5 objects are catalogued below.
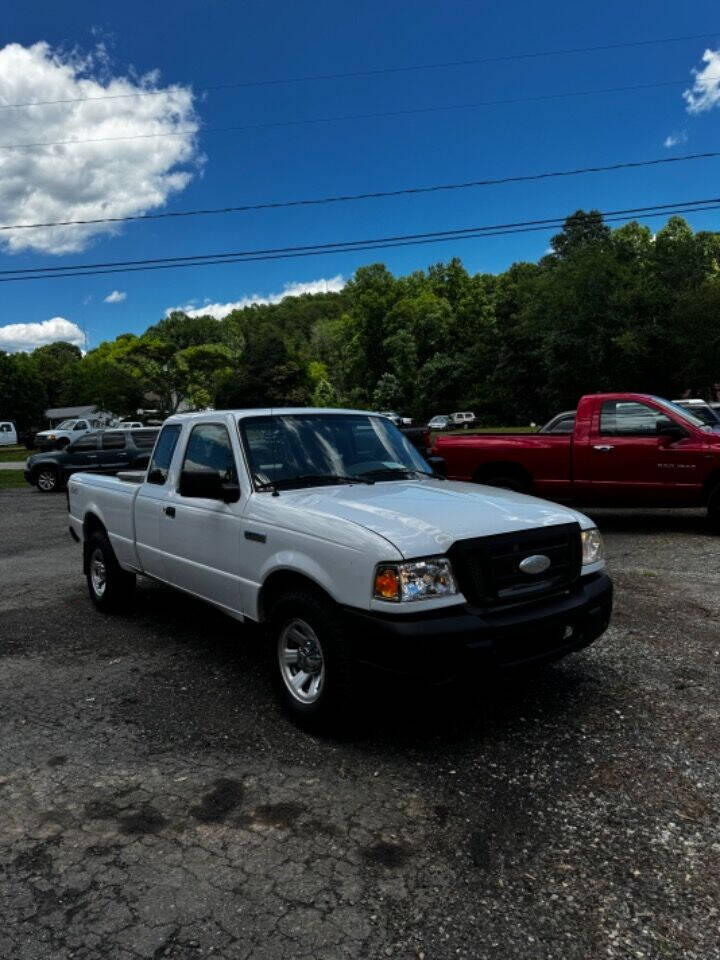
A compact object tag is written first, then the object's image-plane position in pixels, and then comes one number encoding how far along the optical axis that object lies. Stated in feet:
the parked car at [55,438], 105.19
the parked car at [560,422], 40.65
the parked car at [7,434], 192.75
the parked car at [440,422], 195.62
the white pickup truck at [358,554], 10.85
